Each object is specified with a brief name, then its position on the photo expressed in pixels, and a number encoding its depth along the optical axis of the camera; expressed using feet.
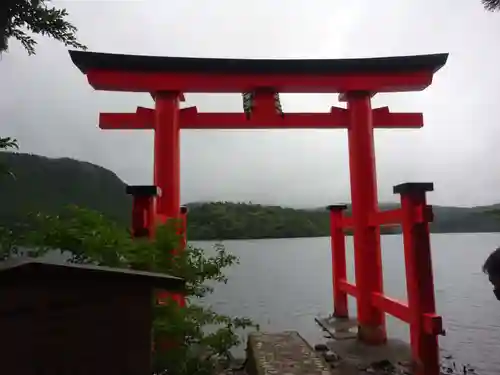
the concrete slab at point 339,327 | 22.57
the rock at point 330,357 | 17.65
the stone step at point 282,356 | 13.12
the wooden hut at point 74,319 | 5.61
